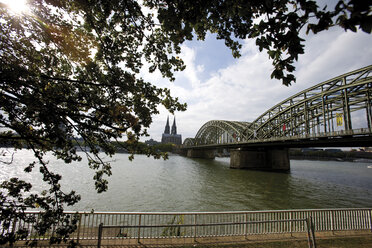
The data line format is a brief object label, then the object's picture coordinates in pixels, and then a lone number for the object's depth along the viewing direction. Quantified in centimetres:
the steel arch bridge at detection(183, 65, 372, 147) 3496
